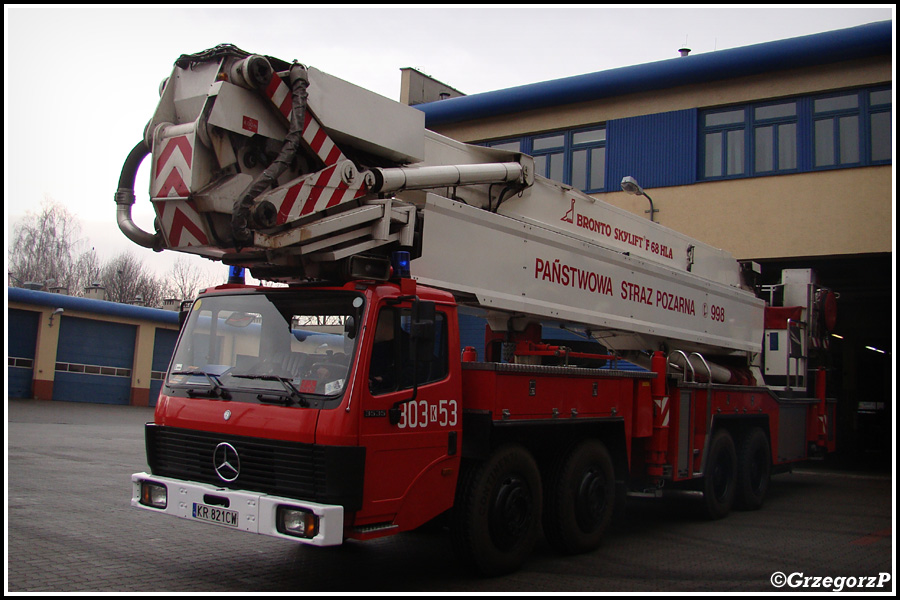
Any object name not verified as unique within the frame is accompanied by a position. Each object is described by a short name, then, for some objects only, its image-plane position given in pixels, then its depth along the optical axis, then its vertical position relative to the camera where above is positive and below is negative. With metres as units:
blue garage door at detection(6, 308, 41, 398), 30.64 -0.03
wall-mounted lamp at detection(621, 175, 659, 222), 14.98 +3.36
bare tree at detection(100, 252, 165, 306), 58.44 +4.99
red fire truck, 5.70 +0.17
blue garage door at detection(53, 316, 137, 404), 32.12 -0.38
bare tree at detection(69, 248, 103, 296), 56.38 +5.42
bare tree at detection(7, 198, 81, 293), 53.00 +6.31
